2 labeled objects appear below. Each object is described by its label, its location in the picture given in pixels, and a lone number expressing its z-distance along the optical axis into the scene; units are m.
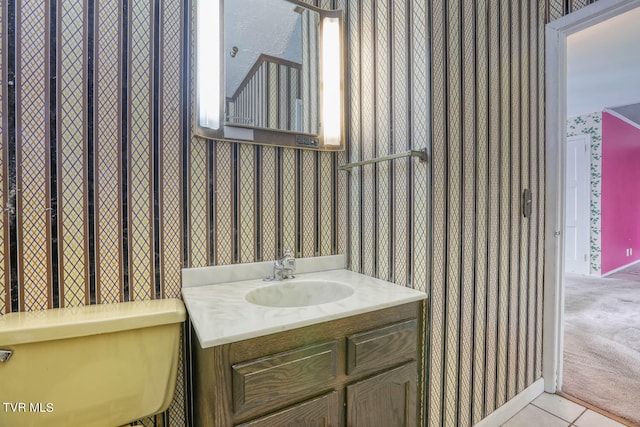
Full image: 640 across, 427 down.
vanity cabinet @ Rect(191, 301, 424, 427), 0.81
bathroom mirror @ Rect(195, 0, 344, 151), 1.29
